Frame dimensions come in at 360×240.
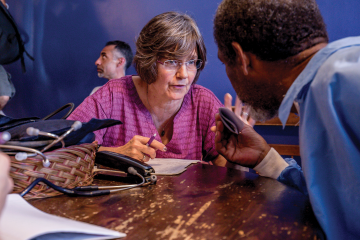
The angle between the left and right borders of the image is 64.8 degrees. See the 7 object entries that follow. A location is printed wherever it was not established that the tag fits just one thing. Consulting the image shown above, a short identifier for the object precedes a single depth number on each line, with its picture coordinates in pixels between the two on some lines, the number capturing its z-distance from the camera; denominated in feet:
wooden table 1.59
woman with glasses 4.76
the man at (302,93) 1.63
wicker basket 2.02
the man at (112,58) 10.11
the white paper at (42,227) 1.34
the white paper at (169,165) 3.06
